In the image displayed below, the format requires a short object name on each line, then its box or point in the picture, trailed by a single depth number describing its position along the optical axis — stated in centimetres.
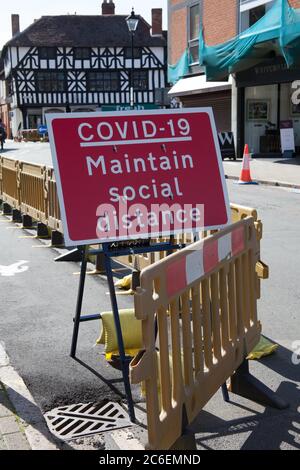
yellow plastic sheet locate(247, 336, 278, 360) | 460
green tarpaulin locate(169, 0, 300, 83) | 1756
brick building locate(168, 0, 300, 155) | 2225
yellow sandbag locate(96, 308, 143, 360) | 449
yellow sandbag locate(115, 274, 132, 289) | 656
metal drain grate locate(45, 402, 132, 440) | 352
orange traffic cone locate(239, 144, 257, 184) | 1673
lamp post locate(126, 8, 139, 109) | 2717
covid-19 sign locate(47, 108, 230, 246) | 402
